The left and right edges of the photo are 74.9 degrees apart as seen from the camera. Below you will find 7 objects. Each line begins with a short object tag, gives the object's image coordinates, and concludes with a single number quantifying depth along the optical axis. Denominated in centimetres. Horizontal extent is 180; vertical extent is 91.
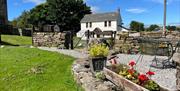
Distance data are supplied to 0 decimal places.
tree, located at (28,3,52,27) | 2644
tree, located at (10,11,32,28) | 2722
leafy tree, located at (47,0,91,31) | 2511
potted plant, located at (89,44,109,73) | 313
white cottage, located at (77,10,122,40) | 2338
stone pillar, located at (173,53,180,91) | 147
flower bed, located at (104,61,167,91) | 201
